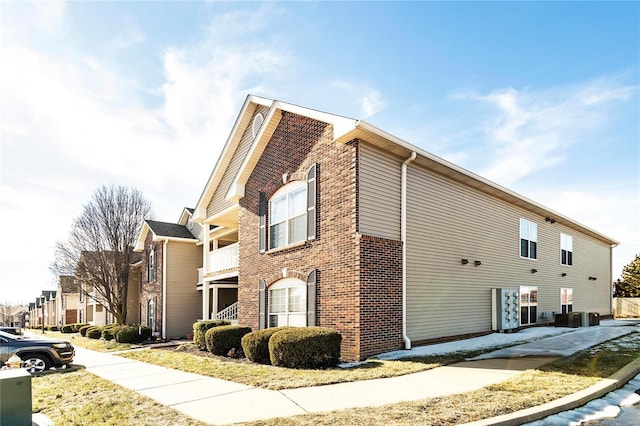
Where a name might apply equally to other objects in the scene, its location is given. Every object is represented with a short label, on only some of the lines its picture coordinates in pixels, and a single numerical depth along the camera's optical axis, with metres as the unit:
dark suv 12.24
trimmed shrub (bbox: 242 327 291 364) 12.23
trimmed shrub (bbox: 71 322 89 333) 37.32
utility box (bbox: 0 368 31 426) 5.74
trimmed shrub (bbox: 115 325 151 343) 22.34
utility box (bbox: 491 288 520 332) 16.94
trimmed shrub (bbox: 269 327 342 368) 10.77
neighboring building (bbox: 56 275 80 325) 56.81
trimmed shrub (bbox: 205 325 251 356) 14.34
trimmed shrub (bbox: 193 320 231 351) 16.45
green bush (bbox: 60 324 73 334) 38.94
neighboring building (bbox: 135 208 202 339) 25.52
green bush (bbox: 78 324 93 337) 30.40
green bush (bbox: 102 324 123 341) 23.71
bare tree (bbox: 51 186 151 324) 29.62
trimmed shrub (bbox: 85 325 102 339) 26.97
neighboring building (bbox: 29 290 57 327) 66.94
